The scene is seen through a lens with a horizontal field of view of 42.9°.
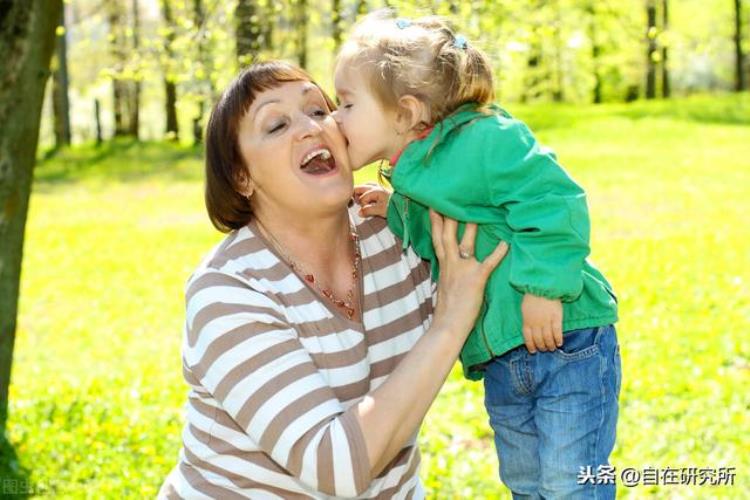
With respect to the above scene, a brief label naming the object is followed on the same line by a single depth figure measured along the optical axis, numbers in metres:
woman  2.36
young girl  2.52
